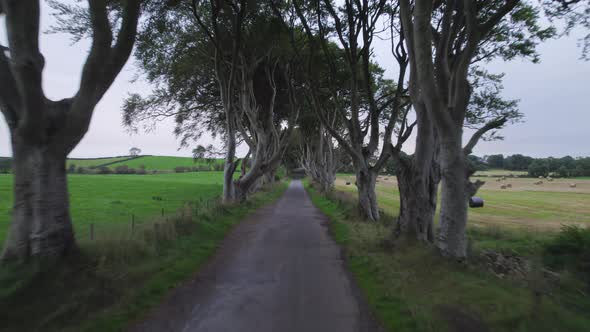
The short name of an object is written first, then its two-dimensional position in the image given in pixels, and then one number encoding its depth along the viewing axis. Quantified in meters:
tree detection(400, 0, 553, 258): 5.67
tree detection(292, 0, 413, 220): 10.48
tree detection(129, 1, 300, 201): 13.06
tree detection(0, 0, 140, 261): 4.52
